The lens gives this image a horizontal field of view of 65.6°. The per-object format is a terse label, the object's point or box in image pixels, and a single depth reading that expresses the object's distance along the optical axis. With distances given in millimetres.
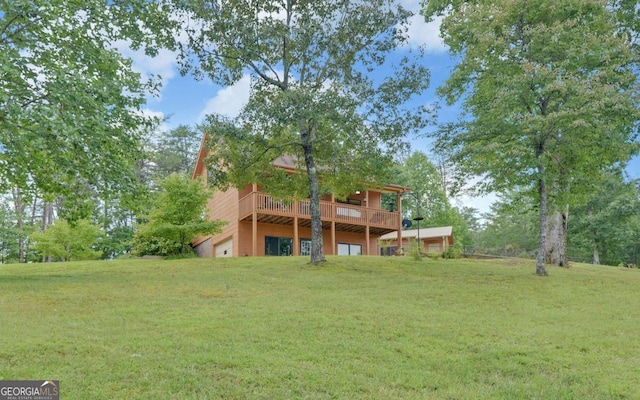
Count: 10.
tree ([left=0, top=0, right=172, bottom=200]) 11117
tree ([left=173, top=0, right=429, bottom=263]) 15703
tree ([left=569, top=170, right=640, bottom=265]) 33406
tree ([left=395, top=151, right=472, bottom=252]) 41000
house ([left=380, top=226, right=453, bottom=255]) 32259
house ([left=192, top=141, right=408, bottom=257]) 22875
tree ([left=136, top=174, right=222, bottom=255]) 20609
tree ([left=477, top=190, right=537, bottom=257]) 43406
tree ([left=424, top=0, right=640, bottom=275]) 13828
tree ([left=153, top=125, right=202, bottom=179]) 42312
